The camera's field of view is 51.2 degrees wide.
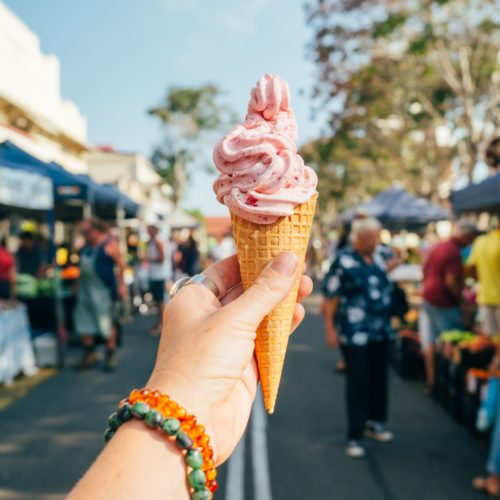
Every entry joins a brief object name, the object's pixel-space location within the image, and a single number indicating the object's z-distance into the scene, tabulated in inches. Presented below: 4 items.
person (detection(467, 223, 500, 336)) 211.6
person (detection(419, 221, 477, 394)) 244.2
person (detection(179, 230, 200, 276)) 485.1
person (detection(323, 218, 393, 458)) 184.4
